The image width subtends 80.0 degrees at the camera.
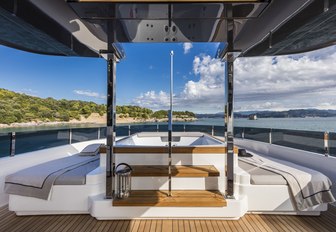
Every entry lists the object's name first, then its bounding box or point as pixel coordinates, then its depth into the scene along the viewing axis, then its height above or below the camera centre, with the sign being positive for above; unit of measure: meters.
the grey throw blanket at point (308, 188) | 2.14 -0.73
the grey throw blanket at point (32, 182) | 2.13 -0.69
